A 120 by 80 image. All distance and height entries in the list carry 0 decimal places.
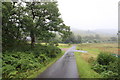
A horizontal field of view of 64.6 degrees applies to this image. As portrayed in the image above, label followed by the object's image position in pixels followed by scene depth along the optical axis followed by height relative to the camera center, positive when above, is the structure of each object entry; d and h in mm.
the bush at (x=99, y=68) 11277 -3393
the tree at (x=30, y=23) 13391 +2990
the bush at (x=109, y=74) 8867 -3254
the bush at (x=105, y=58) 12555 -2412
